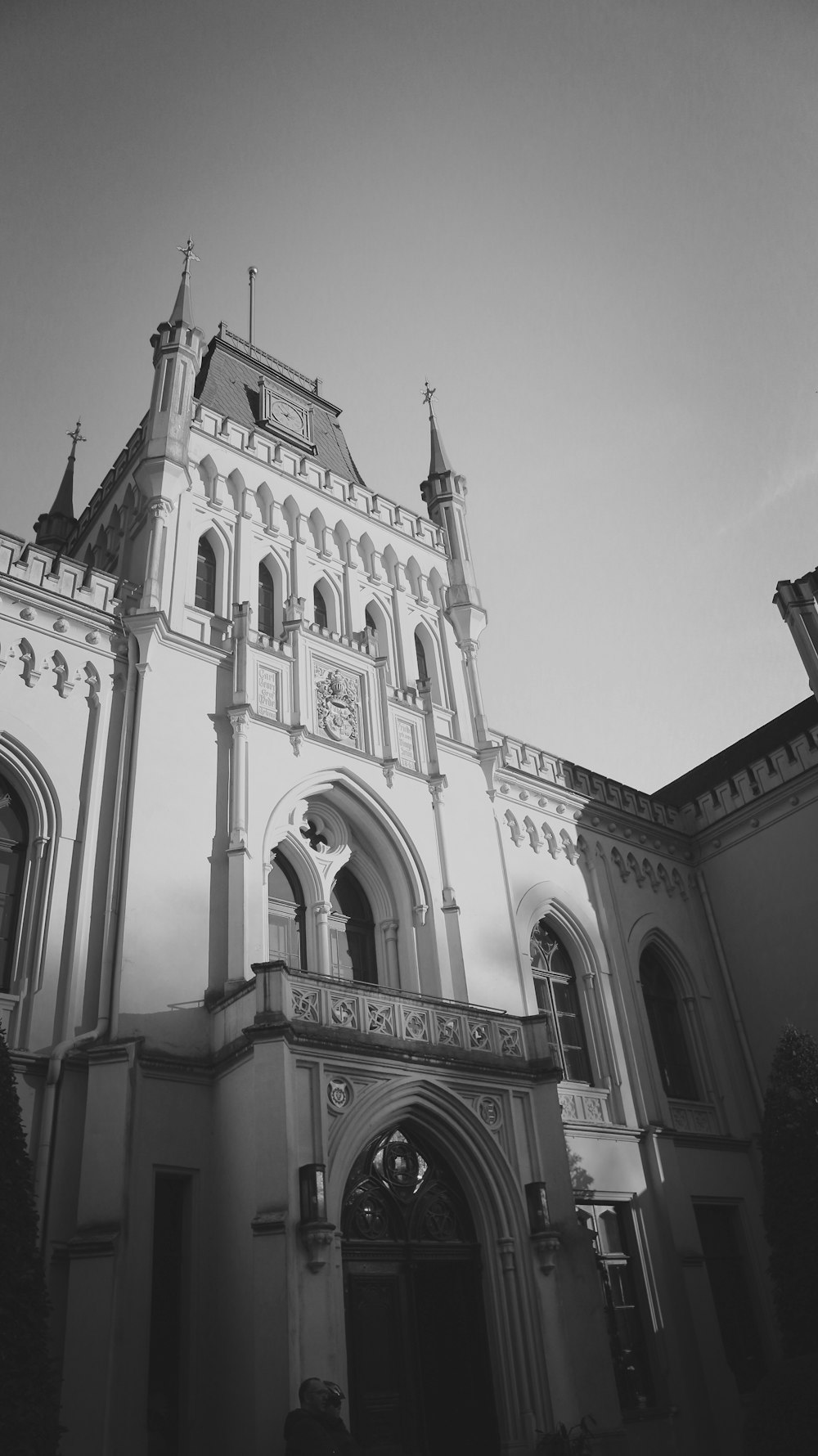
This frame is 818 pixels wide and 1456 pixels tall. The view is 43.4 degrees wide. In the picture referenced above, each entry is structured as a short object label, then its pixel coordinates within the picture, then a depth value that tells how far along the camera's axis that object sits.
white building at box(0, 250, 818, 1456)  11.32
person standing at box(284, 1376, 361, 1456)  7.73
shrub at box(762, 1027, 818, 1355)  14.89
